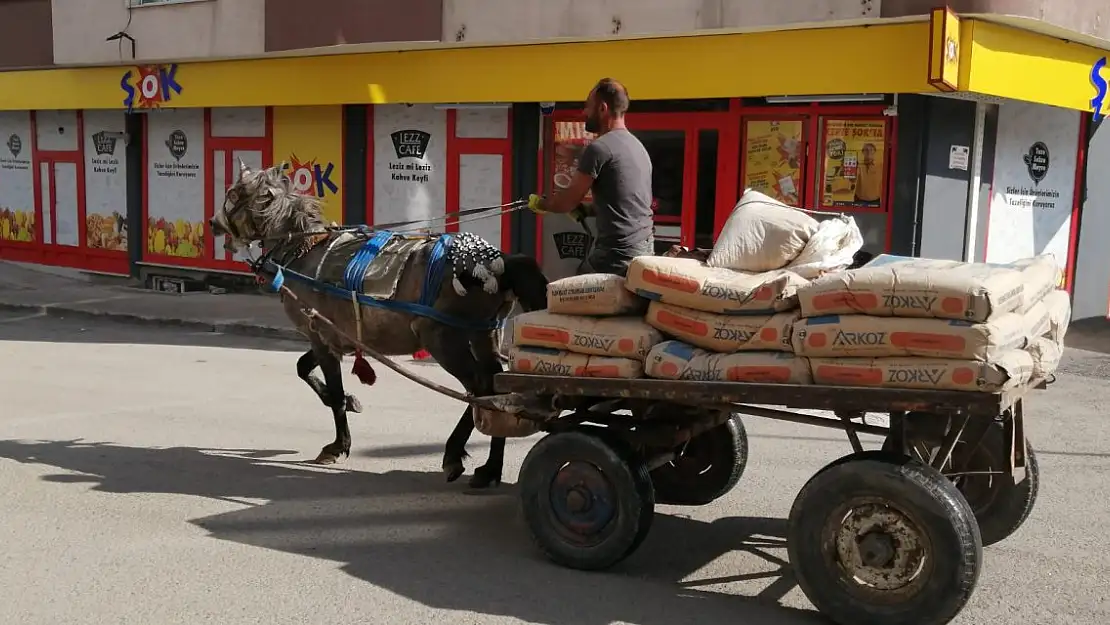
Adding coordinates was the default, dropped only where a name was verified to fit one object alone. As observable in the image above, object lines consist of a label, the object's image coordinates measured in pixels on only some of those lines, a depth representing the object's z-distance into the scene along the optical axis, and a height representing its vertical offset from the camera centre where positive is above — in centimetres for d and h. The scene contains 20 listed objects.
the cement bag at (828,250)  479 -26
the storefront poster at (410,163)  1481 +23
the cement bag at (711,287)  459 -42
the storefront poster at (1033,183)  1225 +16
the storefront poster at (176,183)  1733 -16
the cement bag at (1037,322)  455 -52
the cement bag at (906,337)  413 -55
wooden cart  418 -125
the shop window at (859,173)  1164 +20
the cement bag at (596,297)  500 -51
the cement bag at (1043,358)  465 -68
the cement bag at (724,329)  457 -59
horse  623 -62
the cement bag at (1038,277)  460 -35
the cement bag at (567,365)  492 -82
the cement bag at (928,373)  411 -68
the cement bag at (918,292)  414 -38
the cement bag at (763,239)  492 -22
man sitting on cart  555 -1
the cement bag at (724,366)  451 -74
